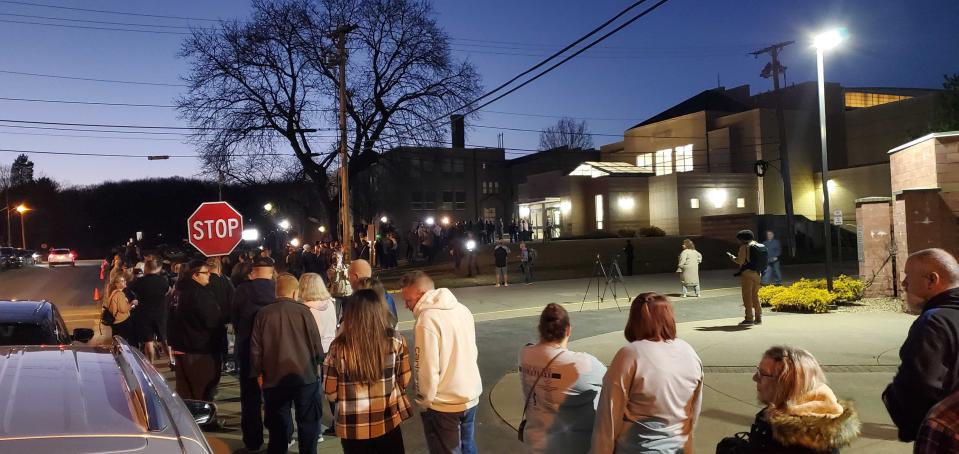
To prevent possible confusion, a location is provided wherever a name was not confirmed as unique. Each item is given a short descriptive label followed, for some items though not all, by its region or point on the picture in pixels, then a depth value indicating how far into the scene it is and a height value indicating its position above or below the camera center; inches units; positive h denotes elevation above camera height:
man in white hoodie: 179.5 -36.6
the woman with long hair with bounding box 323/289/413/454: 167.3 -35.4
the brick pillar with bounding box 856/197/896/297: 632.4 -27.8
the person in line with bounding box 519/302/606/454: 157.6 -39.2
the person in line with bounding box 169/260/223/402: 277.7 -38.7
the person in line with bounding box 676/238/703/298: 732.7 -48.0
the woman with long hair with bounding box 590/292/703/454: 143.0 -35.8
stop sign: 429.1 +9.0
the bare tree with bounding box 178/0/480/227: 1289.4 +301.7
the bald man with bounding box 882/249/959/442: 132.2 -28.0
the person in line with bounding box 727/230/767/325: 499.5 -36.5
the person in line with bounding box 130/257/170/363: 389.7 -32.2
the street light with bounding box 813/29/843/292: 611.5 +147.9
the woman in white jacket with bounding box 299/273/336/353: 263.4 -25.3
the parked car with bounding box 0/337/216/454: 73.9 -19.6
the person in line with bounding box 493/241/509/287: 1004.6 -42.5
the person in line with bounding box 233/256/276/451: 252.7 -35.6
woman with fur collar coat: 123.2 -36.2
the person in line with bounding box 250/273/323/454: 220.2 -41.3
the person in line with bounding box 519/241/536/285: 1065.5 -48.3
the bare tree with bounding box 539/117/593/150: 3565.2 +477.8
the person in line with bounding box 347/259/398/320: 245.6 -14.6
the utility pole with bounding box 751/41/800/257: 1346.0 +159.8
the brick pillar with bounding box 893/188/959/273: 570.3 -7.4
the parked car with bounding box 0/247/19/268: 1865.2 -18.6
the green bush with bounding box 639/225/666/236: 1595.7 -16.8
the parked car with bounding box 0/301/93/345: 246.2 -28.1
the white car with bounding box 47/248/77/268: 2079.2 -24.7
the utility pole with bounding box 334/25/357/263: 852.6 +86.5
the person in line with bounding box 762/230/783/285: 752.3 -44.4
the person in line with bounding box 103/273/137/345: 392.5 -36.0
